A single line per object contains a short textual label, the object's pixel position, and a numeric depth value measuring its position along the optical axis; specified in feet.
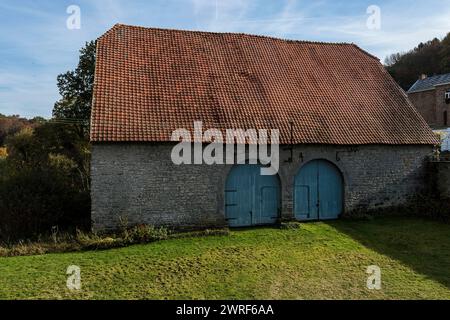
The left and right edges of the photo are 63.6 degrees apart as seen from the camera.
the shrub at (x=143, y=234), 36.81
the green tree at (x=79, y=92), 86.79
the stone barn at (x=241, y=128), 39.24
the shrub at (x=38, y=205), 40.65
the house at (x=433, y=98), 136.87
